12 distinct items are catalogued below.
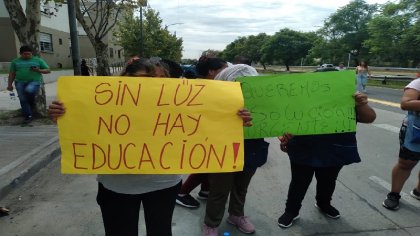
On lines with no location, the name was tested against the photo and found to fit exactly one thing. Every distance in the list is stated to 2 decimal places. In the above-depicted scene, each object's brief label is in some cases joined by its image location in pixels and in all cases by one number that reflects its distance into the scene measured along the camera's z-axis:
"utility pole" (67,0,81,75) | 8.14
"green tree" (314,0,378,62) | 51.25
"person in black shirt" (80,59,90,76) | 19.20
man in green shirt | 7.93
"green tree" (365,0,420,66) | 29.83
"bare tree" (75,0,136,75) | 16.67
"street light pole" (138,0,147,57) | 17.34
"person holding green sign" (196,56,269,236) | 3.13
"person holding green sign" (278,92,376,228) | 3.17
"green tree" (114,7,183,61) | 35.09
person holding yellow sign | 2.28
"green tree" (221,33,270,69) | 94.90
